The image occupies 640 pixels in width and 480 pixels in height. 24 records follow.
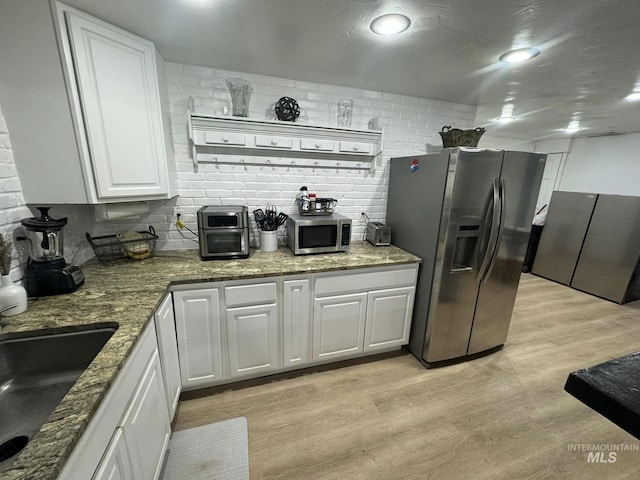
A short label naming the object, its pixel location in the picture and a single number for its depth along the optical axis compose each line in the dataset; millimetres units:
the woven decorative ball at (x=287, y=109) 2062
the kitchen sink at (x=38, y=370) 953
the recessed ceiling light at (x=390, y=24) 1286
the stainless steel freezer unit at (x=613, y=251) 3316
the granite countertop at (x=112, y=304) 625
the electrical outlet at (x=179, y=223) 2092
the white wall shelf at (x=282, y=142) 1959
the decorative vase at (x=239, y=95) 1923
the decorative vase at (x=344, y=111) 2254
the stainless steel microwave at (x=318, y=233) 2029
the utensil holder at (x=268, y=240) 2168
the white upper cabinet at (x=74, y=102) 1204
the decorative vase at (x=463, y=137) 2143
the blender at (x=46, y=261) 1272
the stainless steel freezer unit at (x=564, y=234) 3756
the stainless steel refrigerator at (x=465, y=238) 1905
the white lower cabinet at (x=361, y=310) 1977
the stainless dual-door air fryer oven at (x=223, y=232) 1833
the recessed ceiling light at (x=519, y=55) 1565
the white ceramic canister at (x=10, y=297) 1093
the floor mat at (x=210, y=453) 1398
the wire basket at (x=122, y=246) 1790
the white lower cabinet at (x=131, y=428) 733
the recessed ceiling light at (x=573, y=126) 3398
